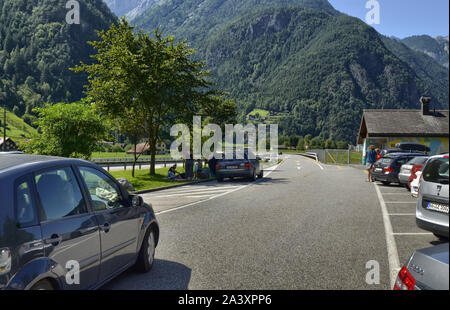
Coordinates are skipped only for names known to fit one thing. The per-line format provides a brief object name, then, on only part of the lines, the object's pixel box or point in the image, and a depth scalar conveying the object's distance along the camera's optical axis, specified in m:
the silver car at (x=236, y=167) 21.23
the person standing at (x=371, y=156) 22.39
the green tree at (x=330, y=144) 172.38
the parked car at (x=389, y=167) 19.05
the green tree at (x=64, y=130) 19.66
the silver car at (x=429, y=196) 4.22
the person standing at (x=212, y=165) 25.88
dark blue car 2.98
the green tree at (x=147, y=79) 23.58
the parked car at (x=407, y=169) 16.55
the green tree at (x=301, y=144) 171.43
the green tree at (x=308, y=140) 174.38
